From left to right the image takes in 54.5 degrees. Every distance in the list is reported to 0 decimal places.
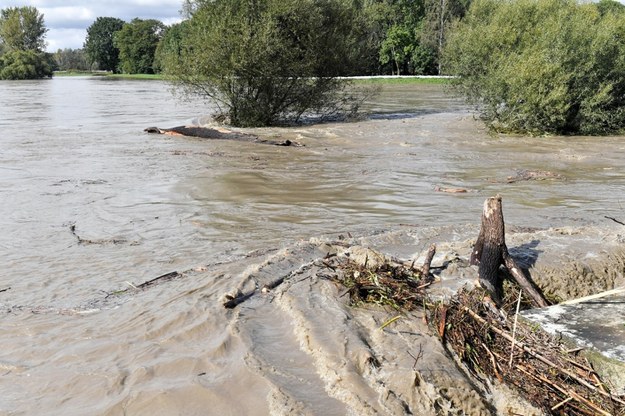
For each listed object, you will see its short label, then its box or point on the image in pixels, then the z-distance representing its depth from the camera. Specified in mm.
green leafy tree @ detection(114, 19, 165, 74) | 108062
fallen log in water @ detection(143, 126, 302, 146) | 19136
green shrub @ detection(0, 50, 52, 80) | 83625
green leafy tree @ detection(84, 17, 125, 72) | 125750
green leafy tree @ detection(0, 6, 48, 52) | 109375
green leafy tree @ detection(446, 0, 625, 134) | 20031
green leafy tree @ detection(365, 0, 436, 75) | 66938
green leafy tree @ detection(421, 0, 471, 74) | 63719
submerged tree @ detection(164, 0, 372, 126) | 21297
